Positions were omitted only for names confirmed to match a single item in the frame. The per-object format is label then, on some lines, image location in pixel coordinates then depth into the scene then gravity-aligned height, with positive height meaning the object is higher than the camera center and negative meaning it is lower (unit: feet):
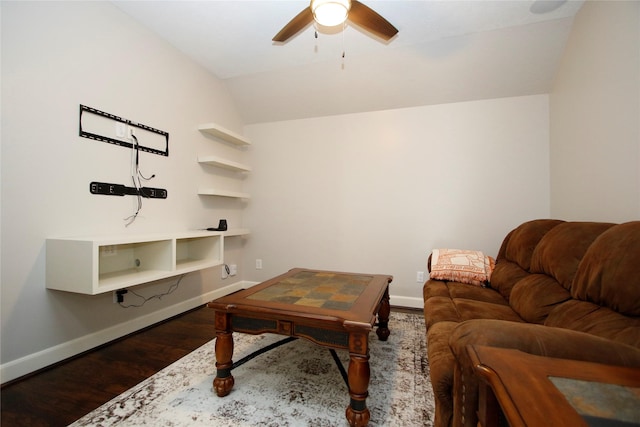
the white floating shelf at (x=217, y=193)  9.85 +0.92
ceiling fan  5.00 +4.05
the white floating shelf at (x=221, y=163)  9.80 +2.05
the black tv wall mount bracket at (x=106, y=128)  6.42 +2.29
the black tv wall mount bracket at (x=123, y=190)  6.66 +0.72
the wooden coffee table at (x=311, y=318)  4.19 -1.66
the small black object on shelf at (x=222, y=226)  9.96 -0.31
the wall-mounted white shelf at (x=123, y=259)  5.48 -1.08
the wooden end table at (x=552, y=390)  1.56 -1.12
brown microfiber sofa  2.64 -1.19
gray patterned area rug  4.38 -3.21
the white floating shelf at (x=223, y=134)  9.73 +3.18
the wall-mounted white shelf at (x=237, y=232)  10.36 -0.56
